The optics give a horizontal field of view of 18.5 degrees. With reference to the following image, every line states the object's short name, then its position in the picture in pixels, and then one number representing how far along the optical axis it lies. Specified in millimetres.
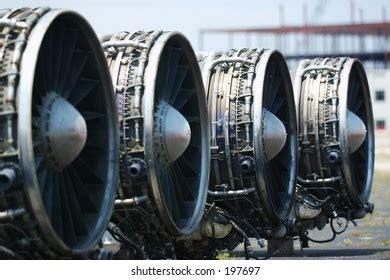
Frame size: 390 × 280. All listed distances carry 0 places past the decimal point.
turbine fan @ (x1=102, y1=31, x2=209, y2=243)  16078
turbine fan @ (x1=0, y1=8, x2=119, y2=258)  12328
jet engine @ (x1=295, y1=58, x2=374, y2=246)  25359
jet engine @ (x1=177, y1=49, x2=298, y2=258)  20578
